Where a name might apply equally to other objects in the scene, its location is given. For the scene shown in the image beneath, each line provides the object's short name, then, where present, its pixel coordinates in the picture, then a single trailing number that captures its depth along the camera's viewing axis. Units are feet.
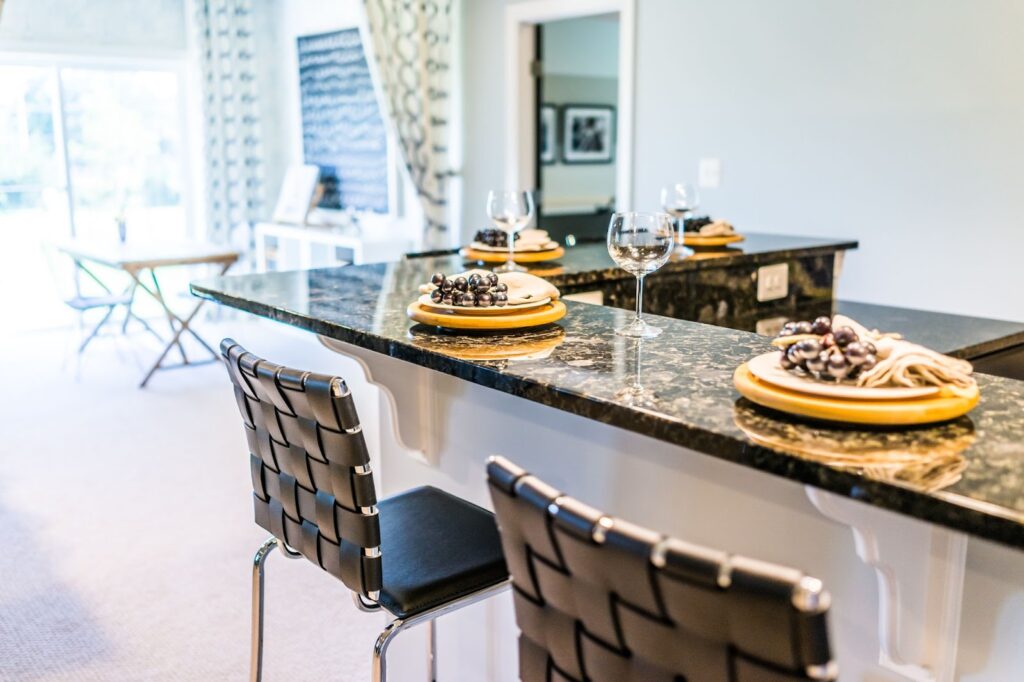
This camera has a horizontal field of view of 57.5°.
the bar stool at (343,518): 4.73
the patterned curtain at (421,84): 17.15
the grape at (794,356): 4.05
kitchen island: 3.44
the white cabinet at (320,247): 18.75
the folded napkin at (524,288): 5.93
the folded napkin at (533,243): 8.84
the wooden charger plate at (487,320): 5.61
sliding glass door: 21.43
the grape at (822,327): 4.19
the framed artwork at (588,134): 20.12
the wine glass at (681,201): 9.94
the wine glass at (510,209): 7.95
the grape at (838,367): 3.90
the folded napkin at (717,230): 9.73
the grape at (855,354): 3.89
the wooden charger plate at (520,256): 8.70
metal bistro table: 17.15
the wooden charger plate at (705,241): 9.64
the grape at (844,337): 3.98
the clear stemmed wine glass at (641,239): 5.59
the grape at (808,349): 3.99
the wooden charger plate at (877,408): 3.69
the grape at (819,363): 3.94
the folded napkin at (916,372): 3.84
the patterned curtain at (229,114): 22.26
